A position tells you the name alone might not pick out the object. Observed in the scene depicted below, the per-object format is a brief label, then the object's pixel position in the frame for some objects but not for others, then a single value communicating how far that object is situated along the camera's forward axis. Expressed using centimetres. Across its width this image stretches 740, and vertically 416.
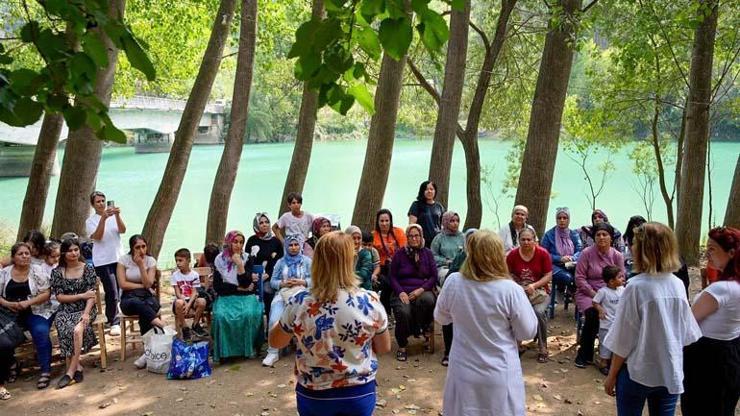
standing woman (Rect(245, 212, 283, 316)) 608
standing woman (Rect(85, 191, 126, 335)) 601
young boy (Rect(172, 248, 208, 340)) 547
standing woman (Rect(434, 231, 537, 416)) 262
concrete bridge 2644
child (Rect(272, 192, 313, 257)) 664
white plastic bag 504
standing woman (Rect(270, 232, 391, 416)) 243
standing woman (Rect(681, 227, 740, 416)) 269
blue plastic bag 491
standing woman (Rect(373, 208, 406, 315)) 613
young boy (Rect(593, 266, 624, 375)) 490
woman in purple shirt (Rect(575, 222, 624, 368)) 533
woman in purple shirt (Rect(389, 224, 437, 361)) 538
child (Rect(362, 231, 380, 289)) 588
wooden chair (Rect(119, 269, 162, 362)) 536
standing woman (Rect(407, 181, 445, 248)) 665
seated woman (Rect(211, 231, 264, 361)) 524
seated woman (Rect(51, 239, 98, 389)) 497
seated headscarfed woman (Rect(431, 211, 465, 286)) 609
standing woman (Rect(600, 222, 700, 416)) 257
